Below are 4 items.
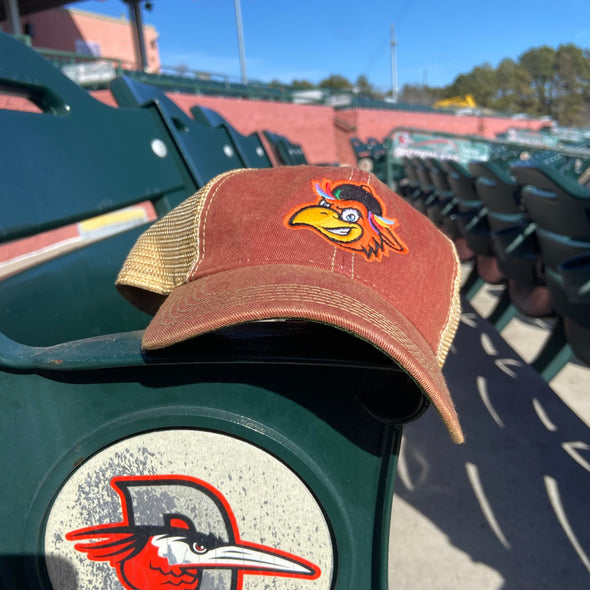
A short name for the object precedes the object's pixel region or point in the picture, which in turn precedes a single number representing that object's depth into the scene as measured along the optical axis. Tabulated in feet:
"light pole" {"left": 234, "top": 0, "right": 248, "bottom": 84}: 82.79
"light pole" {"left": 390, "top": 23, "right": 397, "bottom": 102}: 128.36
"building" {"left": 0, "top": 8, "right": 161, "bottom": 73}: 69.10
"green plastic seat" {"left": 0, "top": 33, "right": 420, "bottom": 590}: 1.98
